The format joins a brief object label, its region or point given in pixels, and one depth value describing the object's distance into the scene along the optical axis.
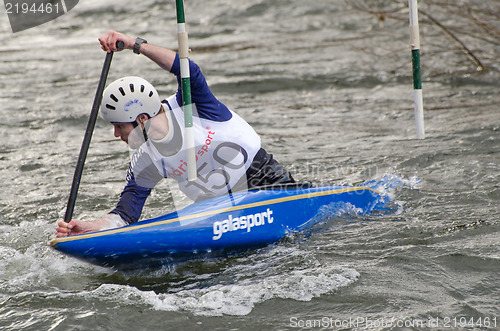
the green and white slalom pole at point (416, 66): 9.51
